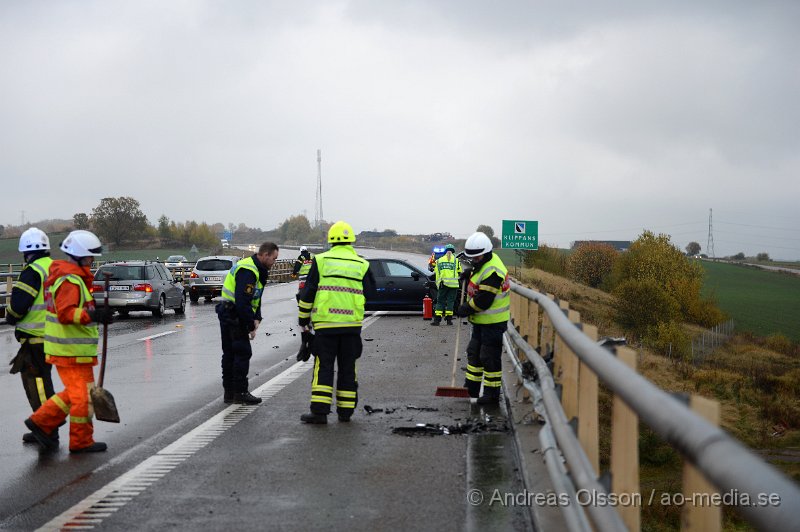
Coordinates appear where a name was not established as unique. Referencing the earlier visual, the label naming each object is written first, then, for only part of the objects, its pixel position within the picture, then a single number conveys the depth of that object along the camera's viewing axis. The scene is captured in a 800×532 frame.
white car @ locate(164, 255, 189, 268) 71.84
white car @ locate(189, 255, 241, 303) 35.56
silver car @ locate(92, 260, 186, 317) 26.59
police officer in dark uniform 10.55
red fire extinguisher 24.67
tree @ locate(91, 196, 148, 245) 104.56
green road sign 43.31
